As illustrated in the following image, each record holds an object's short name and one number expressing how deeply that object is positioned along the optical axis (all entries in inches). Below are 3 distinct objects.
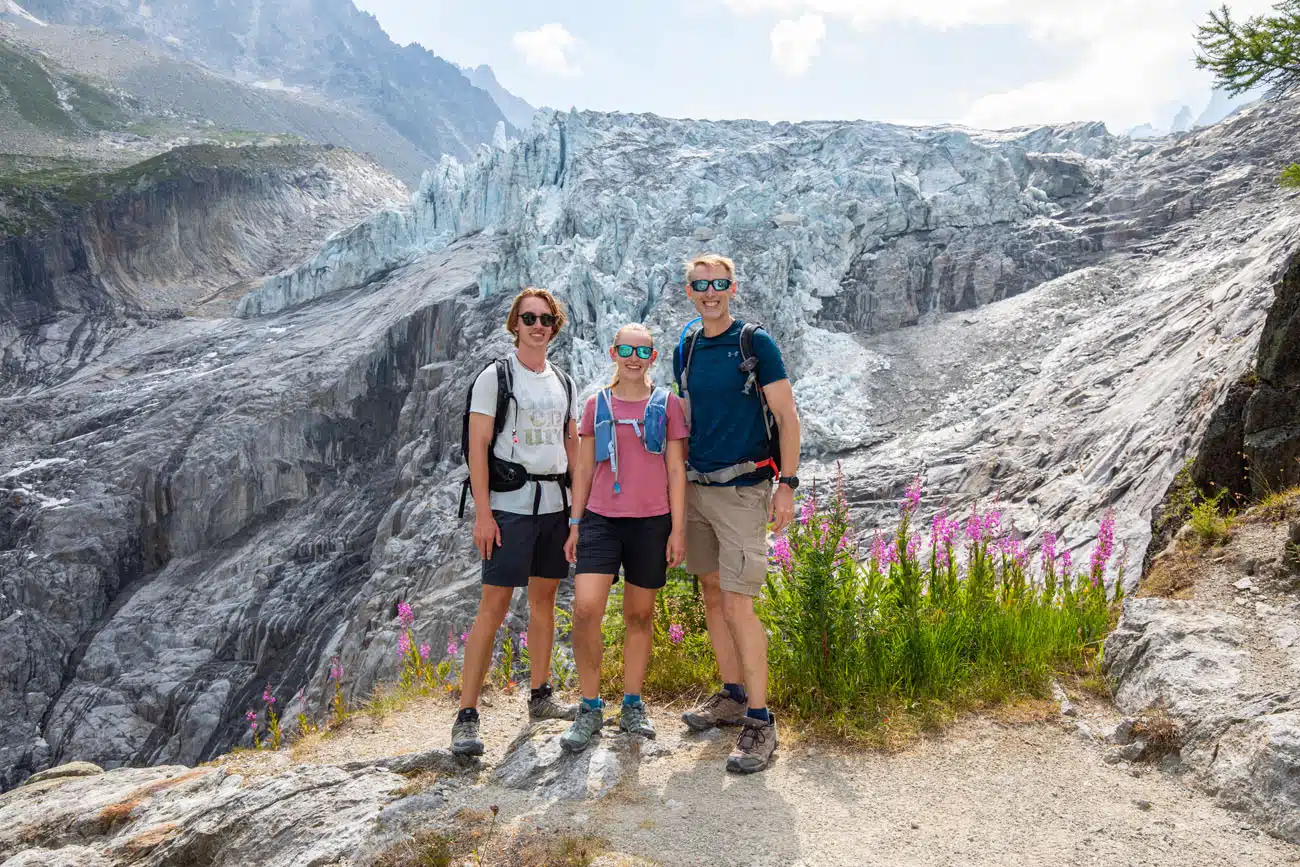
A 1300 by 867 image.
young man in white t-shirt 175.9
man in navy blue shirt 160.7
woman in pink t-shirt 167.2
